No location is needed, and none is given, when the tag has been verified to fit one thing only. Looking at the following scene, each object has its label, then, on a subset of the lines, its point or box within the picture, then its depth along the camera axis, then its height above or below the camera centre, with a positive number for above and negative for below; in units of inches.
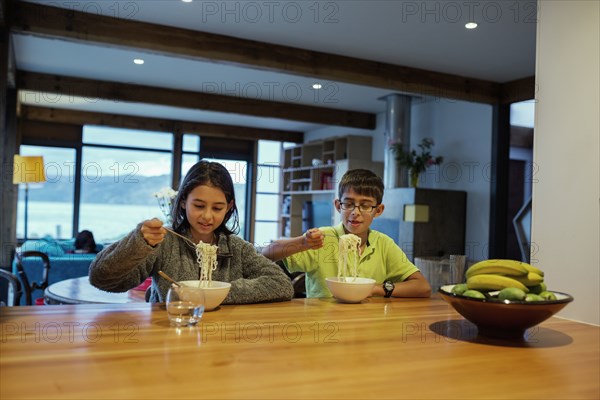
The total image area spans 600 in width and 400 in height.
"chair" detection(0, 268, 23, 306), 115.3 -17.6
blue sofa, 190.1 -22.7
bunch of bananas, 46.7 -5.0
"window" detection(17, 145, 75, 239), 320.2 +5.5
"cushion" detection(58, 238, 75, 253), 289.3 -20.5
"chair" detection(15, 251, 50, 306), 128.0 -18.4
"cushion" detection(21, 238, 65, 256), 245.8 -19.5
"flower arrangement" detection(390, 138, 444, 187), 230.1 +26.3
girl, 55.6 -5.3
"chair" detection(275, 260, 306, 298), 97.0 -14.6
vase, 230.4 +18.6
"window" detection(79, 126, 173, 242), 335.0 +21.7
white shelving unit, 297.6 +29.4
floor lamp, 181.9 +13.2
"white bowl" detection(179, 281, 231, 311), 51.1 -8.2
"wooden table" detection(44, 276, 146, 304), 110.0 -19.3
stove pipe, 237.8 +42.3
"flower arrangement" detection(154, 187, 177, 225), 130.0 +3.4
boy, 76.3 -5.1
